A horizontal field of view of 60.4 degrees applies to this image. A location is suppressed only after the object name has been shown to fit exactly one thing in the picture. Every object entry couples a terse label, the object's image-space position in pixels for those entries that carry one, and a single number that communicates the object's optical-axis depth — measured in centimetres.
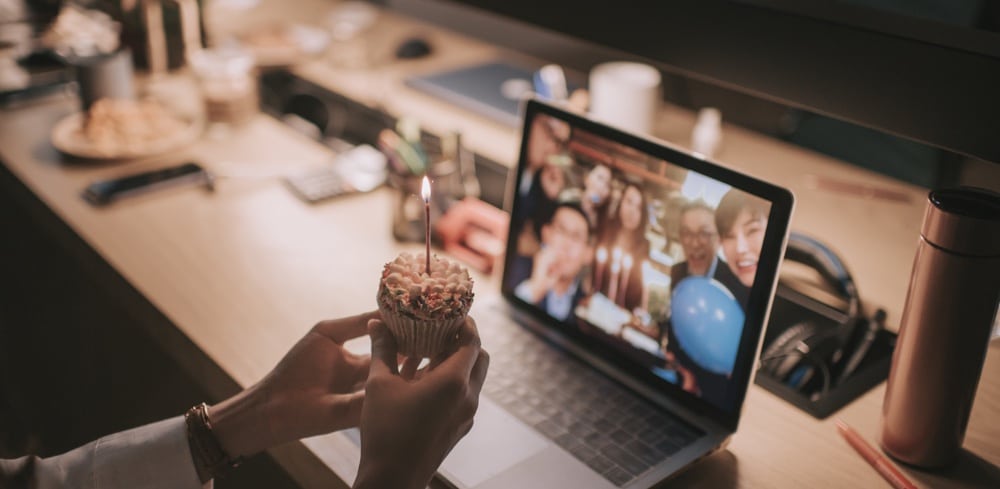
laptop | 94
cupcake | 88
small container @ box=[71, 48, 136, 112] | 175
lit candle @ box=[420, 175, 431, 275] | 86
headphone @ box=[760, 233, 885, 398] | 113
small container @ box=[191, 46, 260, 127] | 184
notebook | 188
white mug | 169
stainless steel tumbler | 86
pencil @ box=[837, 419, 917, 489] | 94
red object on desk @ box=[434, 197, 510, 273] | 139
